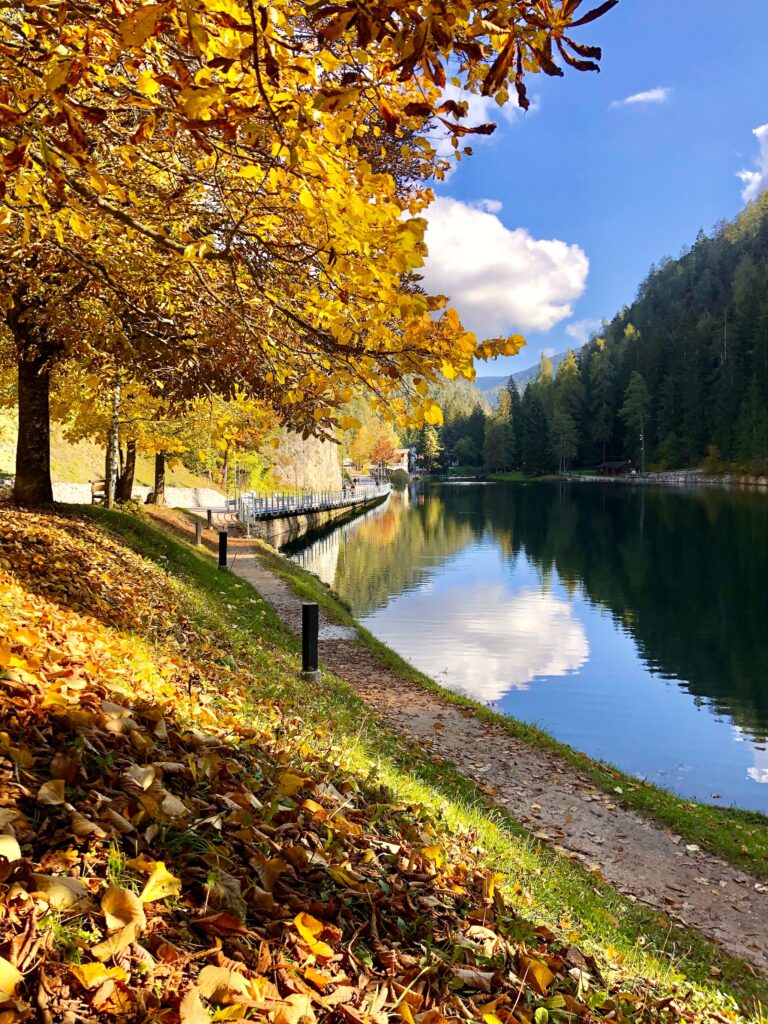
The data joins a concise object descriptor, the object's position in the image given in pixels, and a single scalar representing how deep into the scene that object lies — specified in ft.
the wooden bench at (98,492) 78.60
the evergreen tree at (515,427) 475.31
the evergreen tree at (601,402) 427.74
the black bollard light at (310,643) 34.71
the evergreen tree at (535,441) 445.78
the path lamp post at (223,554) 67.51
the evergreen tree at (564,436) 422.82
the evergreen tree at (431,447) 533.14
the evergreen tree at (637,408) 390.21
